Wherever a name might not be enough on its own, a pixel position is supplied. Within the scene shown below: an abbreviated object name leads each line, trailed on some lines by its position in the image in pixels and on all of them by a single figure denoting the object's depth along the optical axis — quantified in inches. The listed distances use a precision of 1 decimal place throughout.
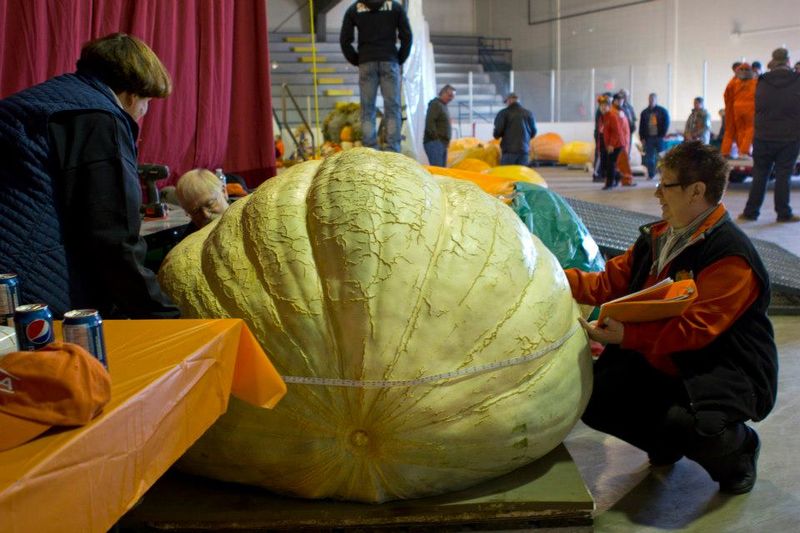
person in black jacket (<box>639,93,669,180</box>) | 569.9
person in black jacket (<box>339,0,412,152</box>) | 301.9
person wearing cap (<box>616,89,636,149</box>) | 615.5
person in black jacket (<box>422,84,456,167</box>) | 444.5
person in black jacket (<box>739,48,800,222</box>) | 321.7
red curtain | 164.6
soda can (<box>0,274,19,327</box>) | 71.8
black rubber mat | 187.8
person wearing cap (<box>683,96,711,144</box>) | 554.6
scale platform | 85.9
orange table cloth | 51.2
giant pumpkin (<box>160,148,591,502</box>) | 82.9
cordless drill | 173.2
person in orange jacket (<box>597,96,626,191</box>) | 519.8
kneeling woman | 96.7
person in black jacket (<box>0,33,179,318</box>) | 86.1
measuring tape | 81.4
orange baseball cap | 54.2
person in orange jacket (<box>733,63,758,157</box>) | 401.4
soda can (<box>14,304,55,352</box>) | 62.8
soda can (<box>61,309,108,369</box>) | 61.5
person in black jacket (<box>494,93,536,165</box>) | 484.4
